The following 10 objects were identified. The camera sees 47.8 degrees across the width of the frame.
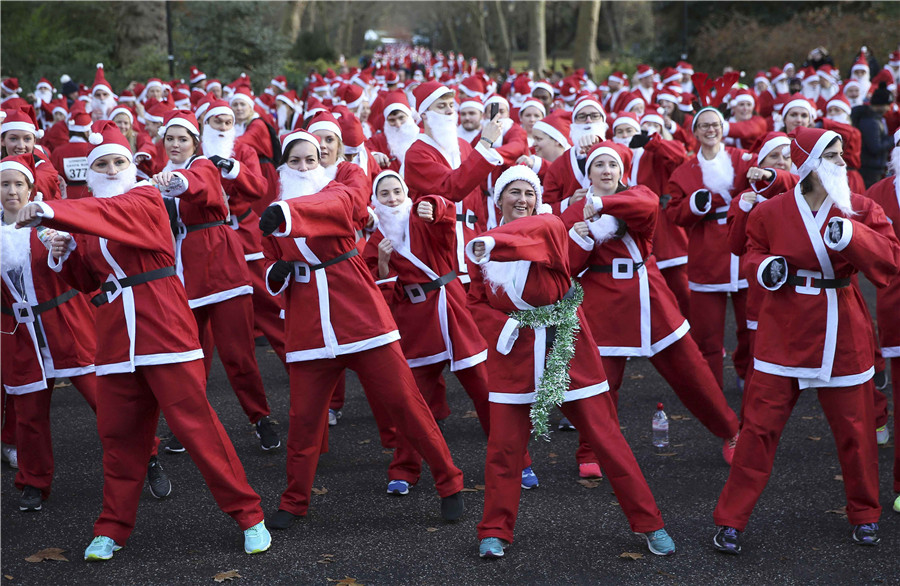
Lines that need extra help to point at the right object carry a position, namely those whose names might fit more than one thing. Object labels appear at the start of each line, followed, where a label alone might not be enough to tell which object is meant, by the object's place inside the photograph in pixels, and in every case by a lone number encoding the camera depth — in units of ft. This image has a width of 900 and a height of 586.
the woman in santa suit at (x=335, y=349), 18.20
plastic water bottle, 22.72
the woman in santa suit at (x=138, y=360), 16.78
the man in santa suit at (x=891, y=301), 18.67
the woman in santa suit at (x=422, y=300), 20.31
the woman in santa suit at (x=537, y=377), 16.52
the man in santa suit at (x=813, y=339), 16.48
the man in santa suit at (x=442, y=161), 20.98
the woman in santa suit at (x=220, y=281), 22.34
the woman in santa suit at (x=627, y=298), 19.67
